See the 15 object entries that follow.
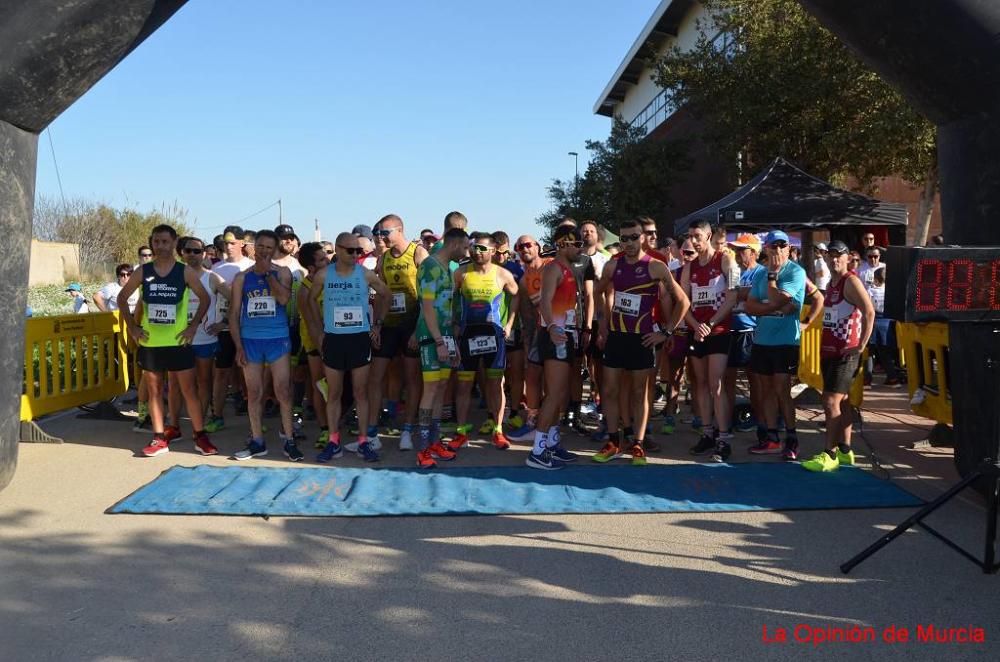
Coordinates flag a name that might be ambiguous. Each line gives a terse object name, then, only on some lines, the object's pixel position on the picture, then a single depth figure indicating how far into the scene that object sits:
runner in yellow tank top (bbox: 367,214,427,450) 7.34
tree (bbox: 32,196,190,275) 48.50
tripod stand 4.08
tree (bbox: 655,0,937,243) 17.92
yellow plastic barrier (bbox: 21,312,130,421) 8.02
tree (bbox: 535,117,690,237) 31.45
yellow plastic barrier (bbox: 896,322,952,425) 6.50
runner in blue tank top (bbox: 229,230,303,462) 6.80
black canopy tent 11.71
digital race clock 4.22
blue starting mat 5.35
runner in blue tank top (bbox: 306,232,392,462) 6.66
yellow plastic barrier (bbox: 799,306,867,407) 9.31
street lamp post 35.22
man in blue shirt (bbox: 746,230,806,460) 6.62
